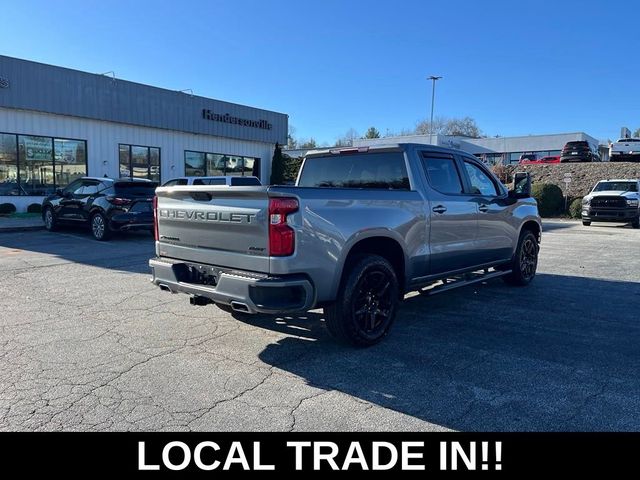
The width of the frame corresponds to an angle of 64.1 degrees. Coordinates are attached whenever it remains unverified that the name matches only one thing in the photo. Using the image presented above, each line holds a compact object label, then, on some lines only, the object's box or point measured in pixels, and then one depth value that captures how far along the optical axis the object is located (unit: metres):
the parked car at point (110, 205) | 12.82
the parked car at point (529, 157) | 47.28
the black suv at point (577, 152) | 33.81
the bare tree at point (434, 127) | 91.44
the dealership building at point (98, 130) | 19.34
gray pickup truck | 4.22
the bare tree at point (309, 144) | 86.47
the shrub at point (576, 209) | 26.97
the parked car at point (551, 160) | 38.11
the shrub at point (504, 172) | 34.35
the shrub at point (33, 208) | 19.72
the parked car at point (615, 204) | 21.12
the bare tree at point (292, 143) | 87.04
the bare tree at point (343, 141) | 92.69
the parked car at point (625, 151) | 33.62
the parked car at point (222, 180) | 13.88
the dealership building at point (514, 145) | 56.72
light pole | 52.98
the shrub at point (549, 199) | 28.22
